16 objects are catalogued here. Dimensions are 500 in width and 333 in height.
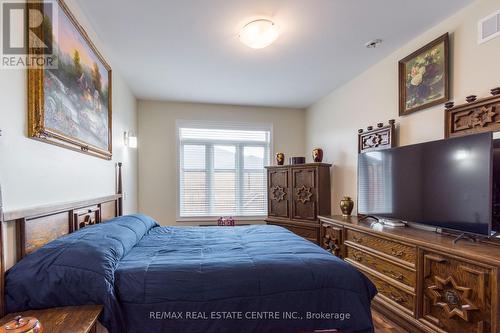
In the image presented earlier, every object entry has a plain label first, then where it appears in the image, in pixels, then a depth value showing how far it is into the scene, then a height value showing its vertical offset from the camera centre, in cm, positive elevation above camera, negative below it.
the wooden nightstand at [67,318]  115 -67
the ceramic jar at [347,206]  342 -51
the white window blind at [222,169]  478 -8
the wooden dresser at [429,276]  163 -81
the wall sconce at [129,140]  365 +33
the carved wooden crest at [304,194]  410 -44
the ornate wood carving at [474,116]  194 +36
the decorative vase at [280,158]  465 +10
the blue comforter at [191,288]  134 -65
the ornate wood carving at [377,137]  296 +30
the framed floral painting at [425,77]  237 +80
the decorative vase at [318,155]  429 +14
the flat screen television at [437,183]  186 -16
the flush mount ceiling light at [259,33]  230 +111
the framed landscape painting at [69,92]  157 +50
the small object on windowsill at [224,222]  458 -94
